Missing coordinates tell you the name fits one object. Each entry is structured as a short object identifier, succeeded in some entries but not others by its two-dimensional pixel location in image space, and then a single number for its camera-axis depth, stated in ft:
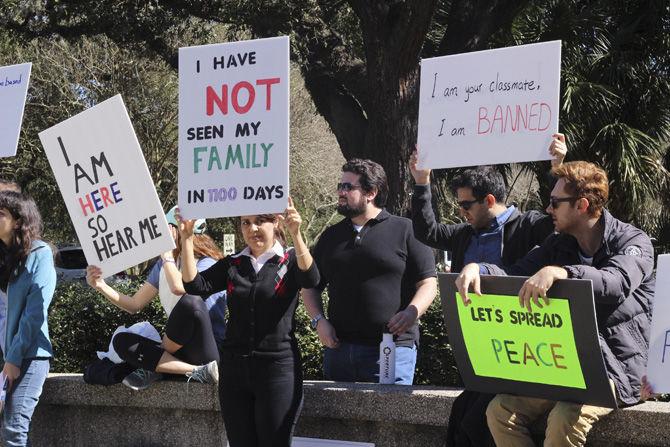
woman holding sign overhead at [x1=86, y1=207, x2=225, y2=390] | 18.65
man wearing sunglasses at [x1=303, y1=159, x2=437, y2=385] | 17.60
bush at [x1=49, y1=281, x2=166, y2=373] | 24.02
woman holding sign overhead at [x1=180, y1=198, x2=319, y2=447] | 16.10
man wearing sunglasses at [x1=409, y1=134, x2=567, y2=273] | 16.35
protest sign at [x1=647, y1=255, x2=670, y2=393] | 13.47
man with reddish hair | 13.51
